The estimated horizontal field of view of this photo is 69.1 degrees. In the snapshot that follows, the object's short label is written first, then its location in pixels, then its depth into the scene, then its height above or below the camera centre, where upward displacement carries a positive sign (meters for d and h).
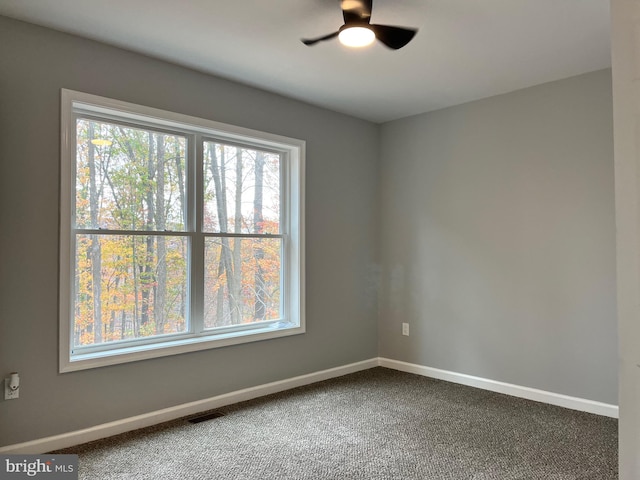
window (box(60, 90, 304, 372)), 2.97 +0.12
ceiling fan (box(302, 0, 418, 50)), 2.34 +1.15
